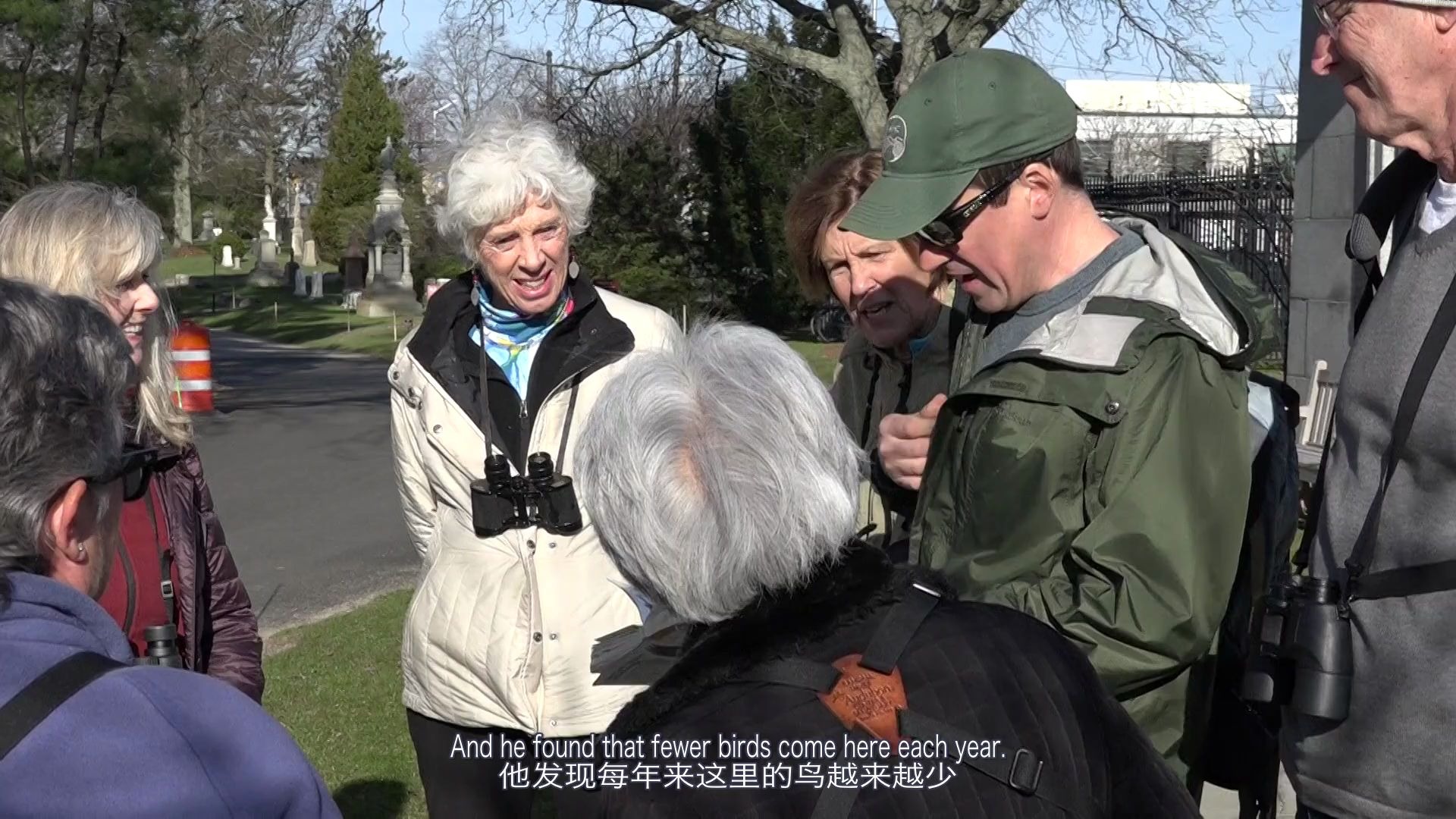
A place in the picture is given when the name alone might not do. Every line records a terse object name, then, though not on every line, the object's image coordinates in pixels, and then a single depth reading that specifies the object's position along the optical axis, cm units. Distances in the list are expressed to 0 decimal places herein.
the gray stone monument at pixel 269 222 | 5047
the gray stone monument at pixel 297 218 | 5797
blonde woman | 303
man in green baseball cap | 212
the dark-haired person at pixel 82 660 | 153
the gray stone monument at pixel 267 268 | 4822
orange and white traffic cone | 1519
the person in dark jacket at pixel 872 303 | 313
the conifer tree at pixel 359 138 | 4822
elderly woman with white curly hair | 334
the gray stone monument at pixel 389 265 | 3562
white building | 2830
